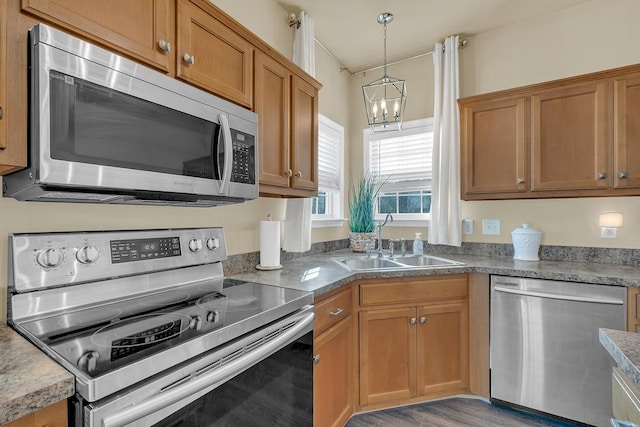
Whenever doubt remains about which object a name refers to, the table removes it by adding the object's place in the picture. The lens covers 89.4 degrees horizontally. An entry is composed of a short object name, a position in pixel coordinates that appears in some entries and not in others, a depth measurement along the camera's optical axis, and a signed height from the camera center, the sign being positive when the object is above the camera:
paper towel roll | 1.93 -0.17
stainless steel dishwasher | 1.78 -0.77
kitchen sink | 2.50 -0.37
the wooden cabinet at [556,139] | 1.97 +0.52
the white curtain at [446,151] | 2.62 +0.53
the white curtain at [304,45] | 2.33 +1.25
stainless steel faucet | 2.64 -0.22
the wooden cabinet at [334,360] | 1.60 -0.79
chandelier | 2.07 +0.88
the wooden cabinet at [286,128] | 1.67 +0.50
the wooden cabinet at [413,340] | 2.00 -0.80
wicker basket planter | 2.87 -0.23
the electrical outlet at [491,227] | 2.62 -0.09
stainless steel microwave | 0.85 +0.26
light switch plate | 2.70 -0.09
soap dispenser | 2.76 -0.26
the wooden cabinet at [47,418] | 0.61 -0.39
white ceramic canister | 2.34 -0.19
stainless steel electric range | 0.73 -0.33
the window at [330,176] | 2.86 +0.37
